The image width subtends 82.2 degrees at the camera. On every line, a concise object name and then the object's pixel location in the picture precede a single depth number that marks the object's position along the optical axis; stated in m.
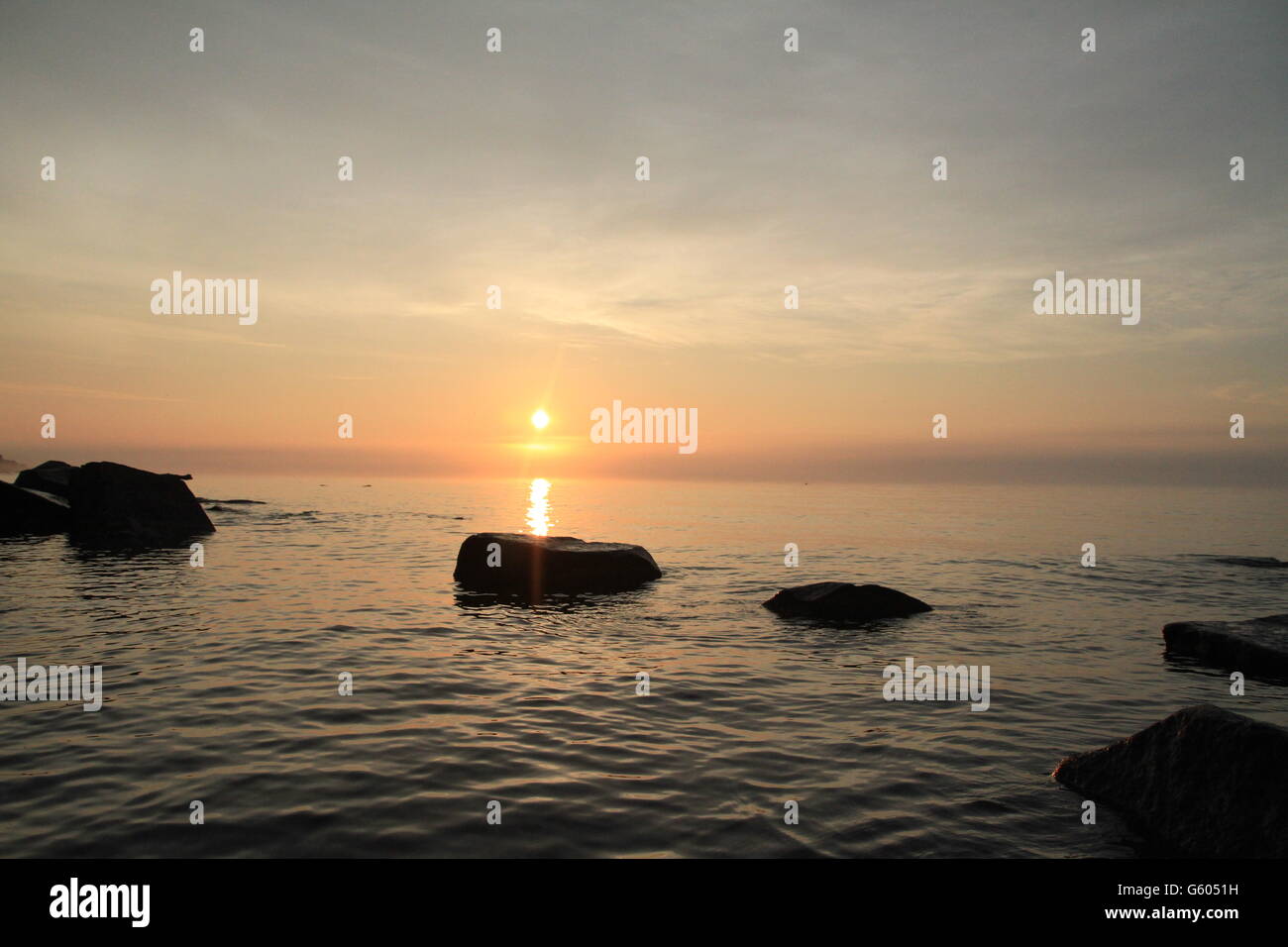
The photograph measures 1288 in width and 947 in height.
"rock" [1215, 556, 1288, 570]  30.55
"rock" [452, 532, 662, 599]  22.88
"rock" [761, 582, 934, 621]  18.70
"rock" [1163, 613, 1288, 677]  13.19
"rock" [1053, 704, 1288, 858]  6.30
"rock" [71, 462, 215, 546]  33.06
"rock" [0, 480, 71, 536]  35.19
